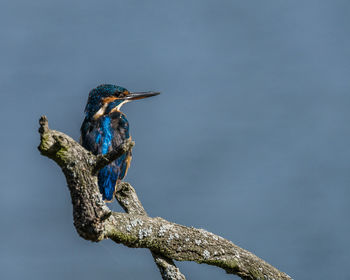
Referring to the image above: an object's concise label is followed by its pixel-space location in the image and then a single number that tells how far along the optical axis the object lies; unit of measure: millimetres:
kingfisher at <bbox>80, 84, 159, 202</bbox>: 10586
